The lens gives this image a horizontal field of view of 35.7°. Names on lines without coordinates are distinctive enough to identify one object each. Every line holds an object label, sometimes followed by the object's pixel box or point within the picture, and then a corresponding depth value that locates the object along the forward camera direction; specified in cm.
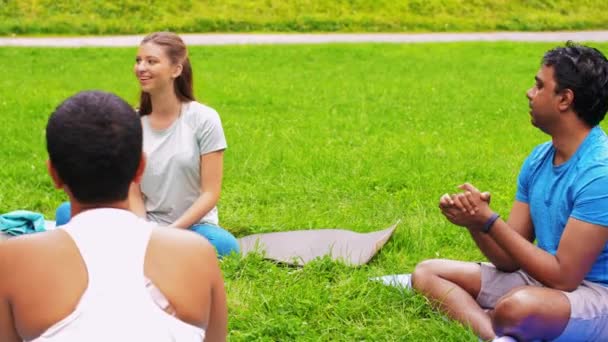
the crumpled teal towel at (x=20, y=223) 471
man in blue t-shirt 347
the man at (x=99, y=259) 208
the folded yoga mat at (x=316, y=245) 491
